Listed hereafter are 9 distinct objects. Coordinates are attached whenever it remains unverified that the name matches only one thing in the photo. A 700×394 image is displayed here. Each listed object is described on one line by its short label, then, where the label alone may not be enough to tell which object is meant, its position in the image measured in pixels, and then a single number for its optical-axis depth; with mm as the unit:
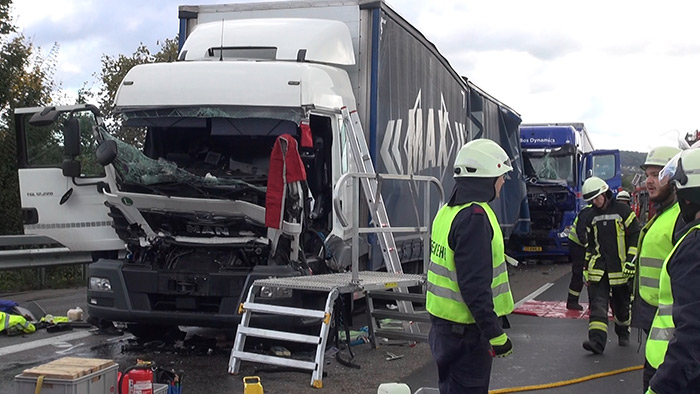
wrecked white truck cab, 7414
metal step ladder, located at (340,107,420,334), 8359
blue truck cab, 19953
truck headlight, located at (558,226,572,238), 19756
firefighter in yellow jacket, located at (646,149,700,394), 3082
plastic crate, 4875
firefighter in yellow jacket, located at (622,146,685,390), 4590
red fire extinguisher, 5266
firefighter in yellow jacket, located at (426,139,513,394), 4141
